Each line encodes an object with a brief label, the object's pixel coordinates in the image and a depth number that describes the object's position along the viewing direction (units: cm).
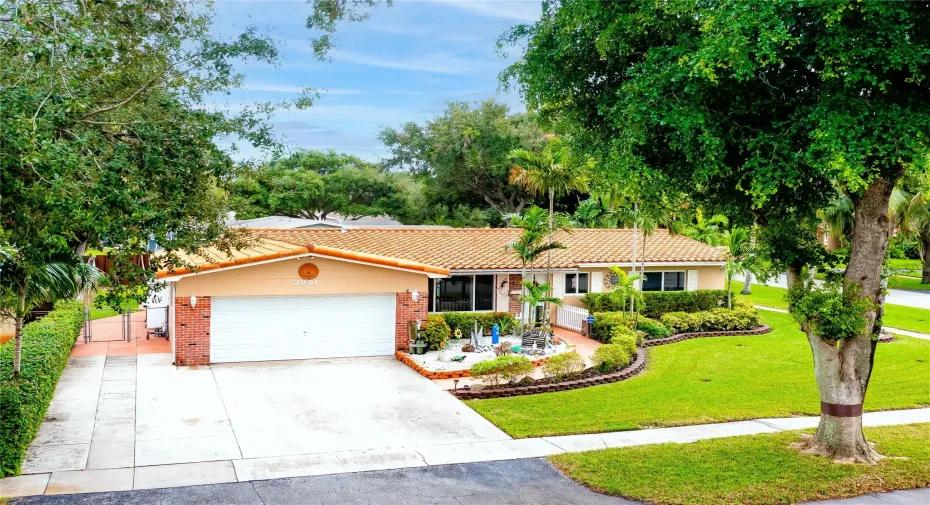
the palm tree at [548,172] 2258
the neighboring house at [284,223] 3039
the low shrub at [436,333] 2154
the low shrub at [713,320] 2583
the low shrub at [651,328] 2491
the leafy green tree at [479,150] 5091
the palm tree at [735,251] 2811
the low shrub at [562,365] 1825
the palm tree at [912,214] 3194
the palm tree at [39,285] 1227
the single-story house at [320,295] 1977
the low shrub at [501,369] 1745
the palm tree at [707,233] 3175
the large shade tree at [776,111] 1023
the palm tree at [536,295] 2297
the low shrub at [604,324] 2425
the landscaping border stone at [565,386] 1720
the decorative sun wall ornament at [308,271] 2048
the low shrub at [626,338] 2143
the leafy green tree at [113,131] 887
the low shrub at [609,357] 1948
